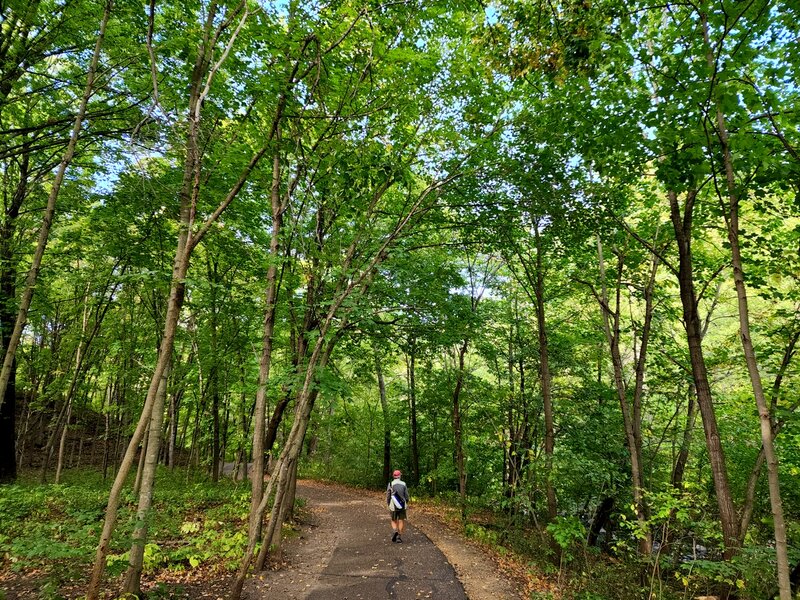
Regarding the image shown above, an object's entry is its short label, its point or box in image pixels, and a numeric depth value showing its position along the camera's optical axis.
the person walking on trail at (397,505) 9.46
